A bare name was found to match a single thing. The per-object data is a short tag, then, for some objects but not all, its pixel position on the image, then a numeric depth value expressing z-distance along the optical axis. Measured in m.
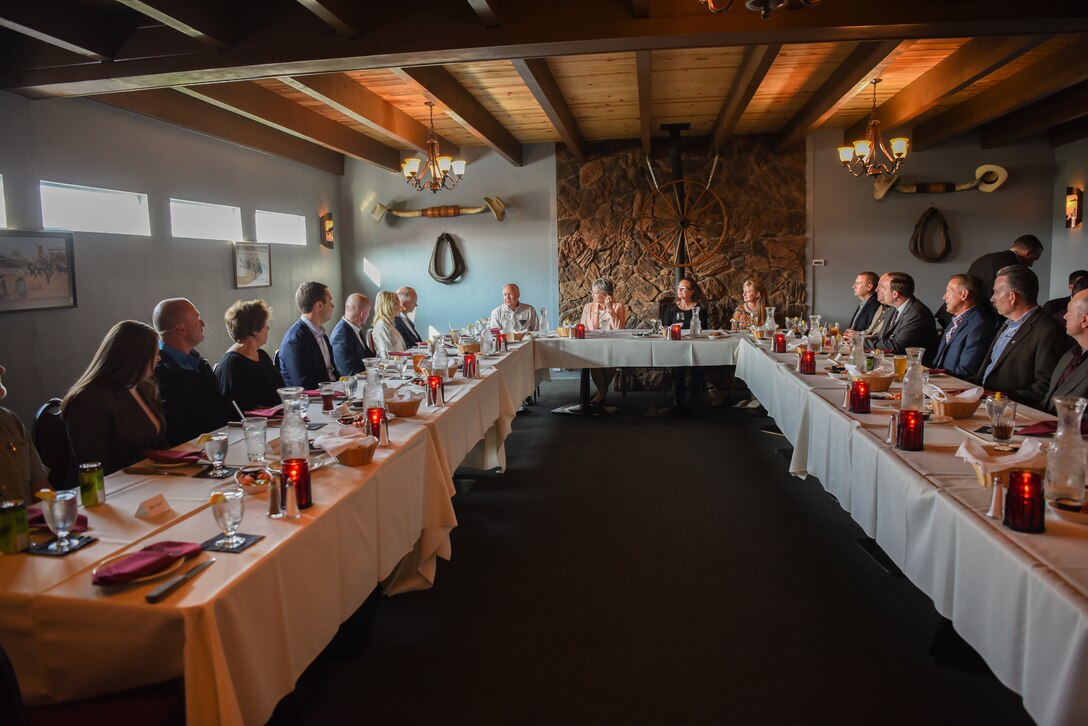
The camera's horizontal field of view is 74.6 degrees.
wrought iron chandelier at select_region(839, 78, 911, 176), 5.80
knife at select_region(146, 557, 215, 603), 1.49
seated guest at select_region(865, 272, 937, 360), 5.07
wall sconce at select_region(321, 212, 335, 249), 8.38
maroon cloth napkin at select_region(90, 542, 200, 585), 1.54
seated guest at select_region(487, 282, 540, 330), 7.12
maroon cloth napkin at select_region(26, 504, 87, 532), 1.86
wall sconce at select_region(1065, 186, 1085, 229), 7.25
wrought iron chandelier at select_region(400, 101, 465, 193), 5.95
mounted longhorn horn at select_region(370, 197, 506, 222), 8.48
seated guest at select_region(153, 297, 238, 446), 3.11
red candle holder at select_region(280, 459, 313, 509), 1.95
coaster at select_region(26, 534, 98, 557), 1.72
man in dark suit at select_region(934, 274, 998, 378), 4.32
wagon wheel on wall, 8.09
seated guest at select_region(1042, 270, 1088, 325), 5.61
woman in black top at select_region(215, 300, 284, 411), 3.58
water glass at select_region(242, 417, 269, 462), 2.35
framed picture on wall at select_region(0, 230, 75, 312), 4.20
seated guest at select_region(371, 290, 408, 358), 5.70
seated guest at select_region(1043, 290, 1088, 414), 2.95
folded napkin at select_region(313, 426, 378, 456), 2.41
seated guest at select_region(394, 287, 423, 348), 6.39
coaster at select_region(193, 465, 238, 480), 2.33
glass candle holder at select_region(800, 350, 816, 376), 4.23
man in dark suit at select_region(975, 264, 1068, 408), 3.61
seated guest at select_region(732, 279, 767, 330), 6.97
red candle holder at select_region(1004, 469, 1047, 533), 1.69
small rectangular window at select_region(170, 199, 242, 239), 5.85
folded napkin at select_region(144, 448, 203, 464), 2.44
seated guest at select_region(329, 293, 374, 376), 5.05
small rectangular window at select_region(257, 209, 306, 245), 7.12
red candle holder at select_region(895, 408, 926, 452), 2.44
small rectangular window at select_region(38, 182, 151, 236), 4.69
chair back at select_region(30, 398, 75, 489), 2.80
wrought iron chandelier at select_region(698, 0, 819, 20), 2.43
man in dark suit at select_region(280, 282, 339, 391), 4.37
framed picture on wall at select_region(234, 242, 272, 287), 6.53
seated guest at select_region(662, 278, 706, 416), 6.57
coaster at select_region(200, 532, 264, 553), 1.72
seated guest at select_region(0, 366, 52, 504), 2.31
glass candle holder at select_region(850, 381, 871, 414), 3.10
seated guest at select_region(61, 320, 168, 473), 2.48
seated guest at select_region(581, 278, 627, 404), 7.14
